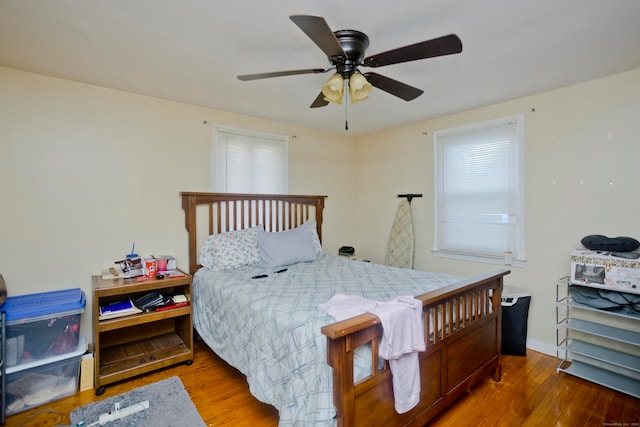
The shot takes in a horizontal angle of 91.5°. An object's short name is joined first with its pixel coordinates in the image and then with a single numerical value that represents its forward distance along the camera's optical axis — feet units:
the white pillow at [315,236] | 11.90
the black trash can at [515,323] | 9.11
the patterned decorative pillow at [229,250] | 9.54
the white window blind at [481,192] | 9.86
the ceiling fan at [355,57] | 4.56
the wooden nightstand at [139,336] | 7.45
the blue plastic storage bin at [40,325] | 6.60
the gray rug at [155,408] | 6.23
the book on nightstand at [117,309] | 7.57
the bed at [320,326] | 4.71
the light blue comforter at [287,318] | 4.87
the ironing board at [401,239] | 12.48
